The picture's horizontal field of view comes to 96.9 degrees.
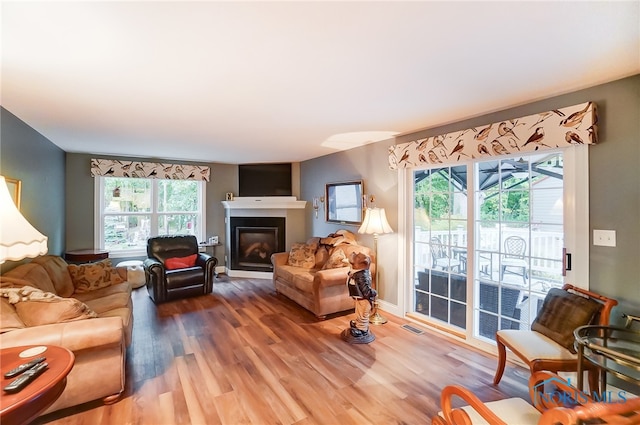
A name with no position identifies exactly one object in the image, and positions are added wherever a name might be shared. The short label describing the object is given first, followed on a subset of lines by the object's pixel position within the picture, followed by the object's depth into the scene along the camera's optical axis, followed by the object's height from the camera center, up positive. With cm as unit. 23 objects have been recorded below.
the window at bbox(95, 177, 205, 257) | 508 +3
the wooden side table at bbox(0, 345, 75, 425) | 115 -77
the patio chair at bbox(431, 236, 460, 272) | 320 -53
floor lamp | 356 -16
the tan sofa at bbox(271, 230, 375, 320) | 355 -85
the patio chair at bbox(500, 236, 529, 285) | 262 -43
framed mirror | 426 +17
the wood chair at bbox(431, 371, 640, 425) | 94 -89
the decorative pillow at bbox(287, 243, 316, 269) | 438 -69
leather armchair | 414 -90
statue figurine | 303 -94
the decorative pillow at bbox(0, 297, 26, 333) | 179 -68
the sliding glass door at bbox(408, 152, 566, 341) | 248 -29
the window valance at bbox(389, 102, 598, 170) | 212 +68
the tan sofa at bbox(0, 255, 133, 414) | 182 -79
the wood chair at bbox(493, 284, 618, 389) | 185 -95
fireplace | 562 -57
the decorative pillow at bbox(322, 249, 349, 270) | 383 -66
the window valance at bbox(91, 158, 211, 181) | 488 +79
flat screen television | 589 +69
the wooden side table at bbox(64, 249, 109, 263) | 433 -66
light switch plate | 205 -19
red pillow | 452 -81
